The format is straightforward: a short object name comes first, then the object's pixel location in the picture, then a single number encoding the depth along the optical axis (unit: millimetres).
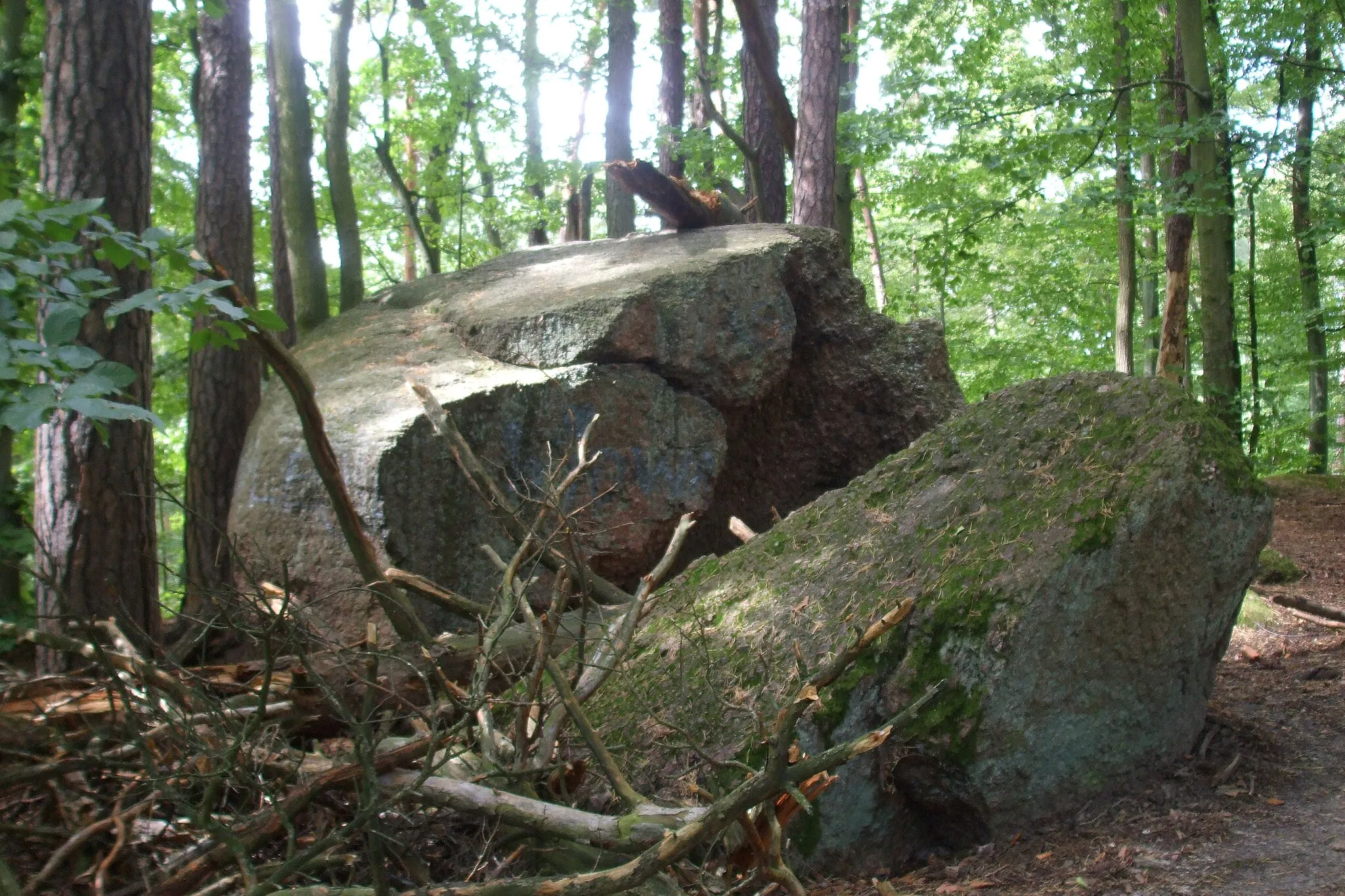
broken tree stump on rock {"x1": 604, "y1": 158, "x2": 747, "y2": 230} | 7152
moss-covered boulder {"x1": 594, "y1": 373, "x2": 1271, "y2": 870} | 3430
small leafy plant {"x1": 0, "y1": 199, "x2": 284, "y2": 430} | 1899
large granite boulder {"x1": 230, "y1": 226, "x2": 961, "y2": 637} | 5051
